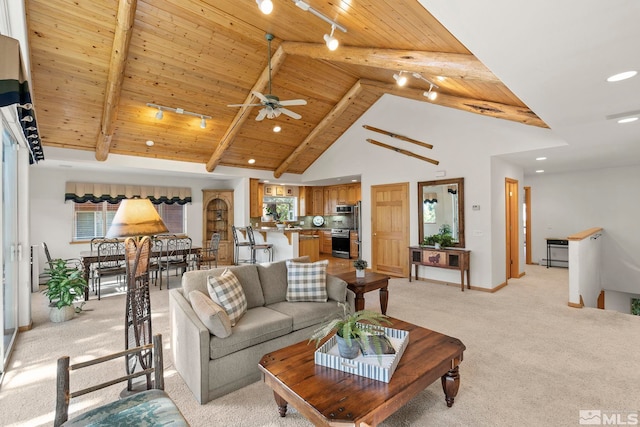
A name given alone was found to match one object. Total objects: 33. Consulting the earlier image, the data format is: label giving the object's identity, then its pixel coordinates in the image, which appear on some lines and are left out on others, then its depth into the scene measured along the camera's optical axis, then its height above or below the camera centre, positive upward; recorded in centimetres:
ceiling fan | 418 +159
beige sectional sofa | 230 -94
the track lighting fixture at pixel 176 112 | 496 +185
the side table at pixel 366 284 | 366 -84
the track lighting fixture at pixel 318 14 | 290 +211
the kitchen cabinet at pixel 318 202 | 1027 +52
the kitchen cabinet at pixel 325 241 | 1002 -81
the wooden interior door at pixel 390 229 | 661 -28
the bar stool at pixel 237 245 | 765 -68
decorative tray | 179 -90
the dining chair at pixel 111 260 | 508 -68
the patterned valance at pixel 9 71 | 135 +68
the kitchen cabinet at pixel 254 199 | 815 +51
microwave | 944 +25
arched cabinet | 848 -1
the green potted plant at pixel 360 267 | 394 -65
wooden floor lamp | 230 -31
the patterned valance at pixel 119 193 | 669 +65
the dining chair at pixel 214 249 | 657 -65
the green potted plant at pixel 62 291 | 398 -94
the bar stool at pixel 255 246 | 720 -69
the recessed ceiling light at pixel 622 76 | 227 +105
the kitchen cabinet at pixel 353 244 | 916 -82
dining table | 502 -66
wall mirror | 577 +18
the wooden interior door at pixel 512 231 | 616 -34
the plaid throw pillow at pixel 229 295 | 264 -68
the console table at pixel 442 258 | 545 -79
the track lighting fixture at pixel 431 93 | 453 +186
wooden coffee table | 154 -96
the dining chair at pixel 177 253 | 582 -67
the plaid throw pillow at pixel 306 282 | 328 -71
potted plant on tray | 189 -75
